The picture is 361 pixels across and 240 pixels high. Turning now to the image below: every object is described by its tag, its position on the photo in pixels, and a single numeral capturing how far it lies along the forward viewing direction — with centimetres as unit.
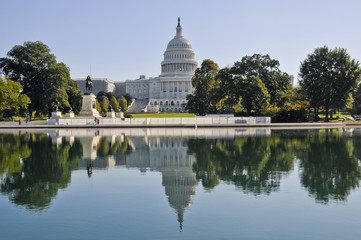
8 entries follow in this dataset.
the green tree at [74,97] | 7219
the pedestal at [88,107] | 5969
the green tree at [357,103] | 9304
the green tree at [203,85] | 7138
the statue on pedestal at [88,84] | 5962
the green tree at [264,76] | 6103
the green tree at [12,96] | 6044
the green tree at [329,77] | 6034
